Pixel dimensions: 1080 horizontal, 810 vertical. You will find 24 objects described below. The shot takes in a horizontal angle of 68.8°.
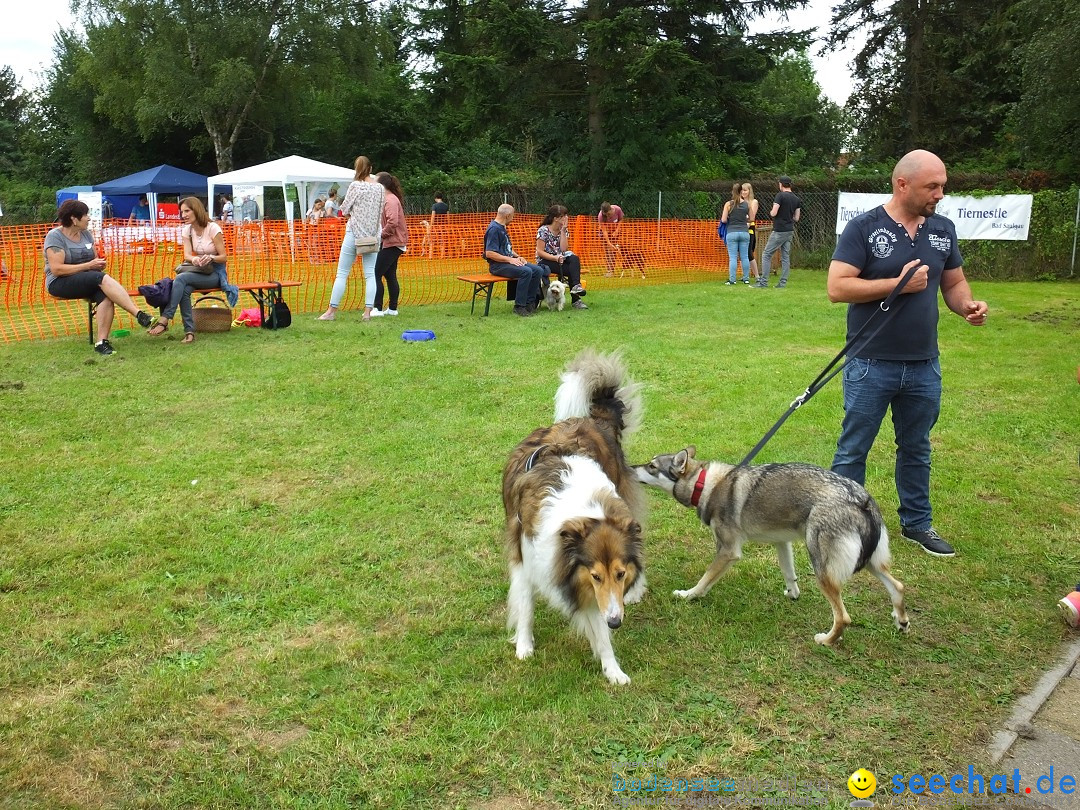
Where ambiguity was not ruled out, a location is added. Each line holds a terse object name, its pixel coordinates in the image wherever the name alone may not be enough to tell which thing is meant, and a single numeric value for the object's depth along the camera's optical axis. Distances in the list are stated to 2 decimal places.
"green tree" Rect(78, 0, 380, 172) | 32.81
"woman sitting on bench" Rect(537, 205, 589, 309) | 12.43
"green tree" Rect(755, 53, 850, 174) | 24.67
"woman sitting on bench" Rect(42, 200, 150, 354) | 8.44
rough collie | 2.90
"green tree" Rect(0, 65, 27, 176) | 49.33
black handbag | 10.26
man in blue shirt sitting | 11.73
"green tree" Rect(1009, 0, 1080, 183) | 17.02
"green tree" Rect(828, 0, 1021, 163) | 25.98
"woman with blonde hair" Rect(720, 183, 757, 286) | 15.24
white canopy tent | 20.75
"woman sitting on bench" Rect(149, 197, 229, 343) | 9.38
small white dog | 12.22
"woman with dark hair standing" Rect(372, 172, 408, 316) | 10.91
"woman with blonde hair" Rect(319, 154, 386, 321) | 10.57
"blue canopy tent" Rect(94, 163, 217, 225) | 29.59
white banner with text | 16.72
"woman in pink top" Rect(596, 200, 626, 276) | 17.53
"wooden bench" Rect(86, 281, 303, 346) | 10.09
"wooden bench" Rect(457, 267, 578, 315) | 11.70
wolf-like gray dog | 3.29
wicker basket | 9.91
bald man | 3.76
